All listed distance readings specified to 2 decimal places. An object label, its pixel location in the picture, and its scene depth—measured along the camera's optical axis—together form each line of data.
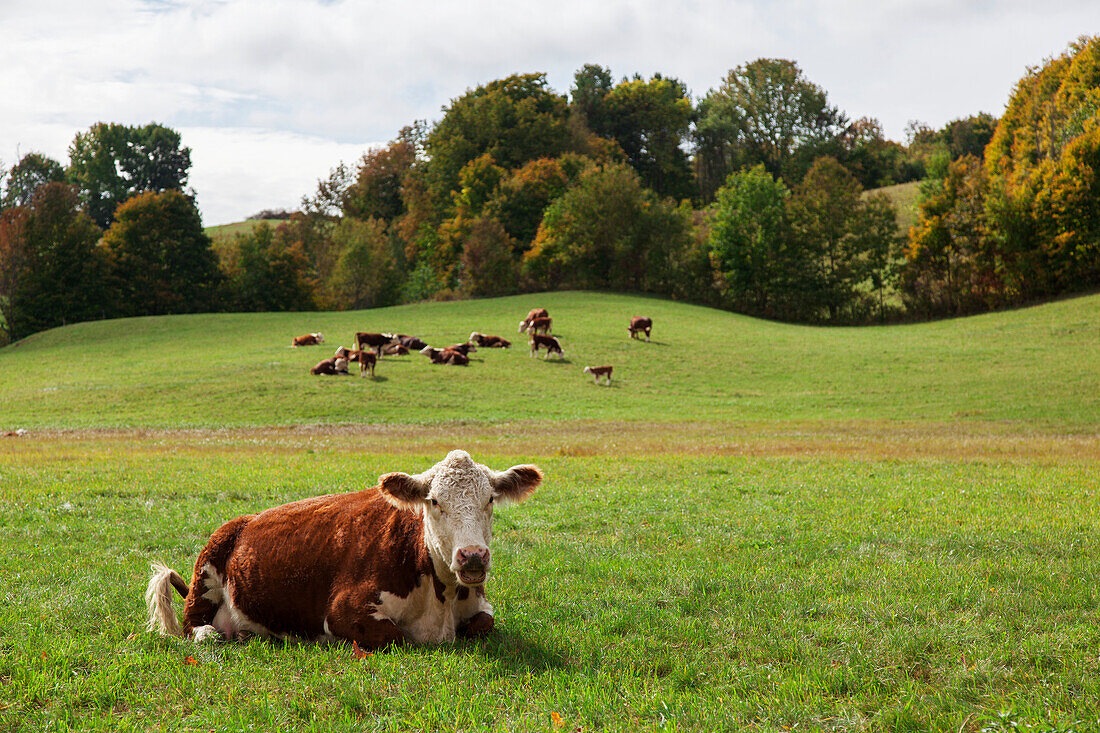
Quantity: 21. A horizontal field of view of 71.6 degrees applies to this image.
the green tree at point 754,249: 70.75
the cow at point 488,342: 44.69
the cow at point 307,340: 45.16
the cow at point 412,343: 43.53
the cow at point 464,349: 40.72
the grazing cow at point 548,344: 41.88
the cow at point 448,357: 38.72
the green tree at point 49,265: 62.22
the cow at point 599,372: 37.50
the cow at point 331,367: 35.62
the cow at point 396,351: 41.81
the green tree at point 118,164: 100.06
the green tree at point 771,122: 105.38
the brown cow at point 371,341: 39.38
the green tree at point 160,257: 70.12
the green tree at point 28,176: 75.12
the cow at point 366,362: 35.41
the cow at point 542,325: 46.17
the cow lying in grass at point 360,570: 5.91
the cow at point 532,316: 48.42
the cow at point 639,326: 48.69
